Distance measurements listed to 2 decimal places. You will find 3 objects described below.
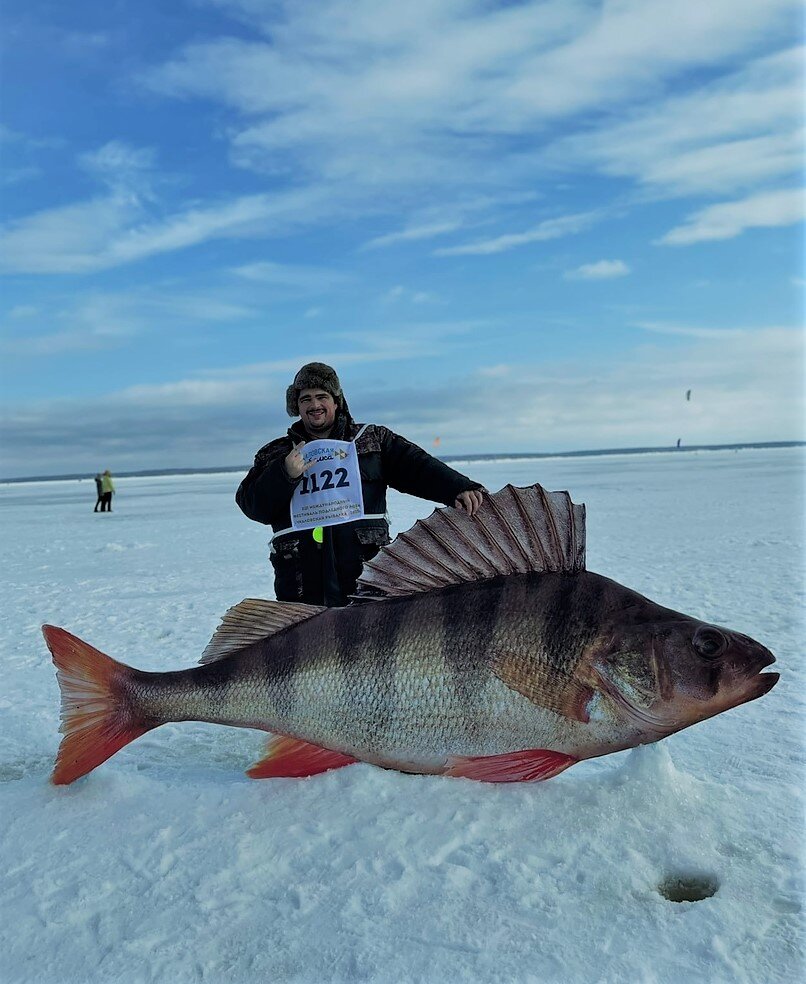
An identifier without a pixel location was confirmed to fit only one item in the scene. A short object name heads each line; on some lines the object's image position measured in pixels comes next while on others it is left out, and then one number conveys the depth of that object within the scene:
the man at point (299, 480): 3.53
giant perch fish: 2.23
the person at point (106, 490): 23.44
